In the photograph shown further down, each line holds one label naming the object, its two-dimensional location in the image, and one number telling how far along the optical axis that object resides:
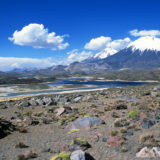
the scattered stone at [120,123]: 14.82
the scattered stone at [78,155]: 8.48
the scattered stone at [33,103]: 32.39
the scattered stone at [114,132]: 13.01
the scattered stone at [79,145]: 10.40
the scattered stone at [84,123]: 15.10
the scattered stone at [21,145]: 11.50
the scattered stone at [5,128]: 13.87
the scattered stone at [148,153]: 8.92
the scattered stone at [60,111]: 21.27
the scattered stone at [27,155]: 9.51
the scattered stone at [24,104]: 31.42
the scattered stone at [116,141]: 11.02
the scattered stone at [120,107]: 21.42
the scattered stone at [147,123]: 13.92
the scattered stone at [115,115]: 18.06
